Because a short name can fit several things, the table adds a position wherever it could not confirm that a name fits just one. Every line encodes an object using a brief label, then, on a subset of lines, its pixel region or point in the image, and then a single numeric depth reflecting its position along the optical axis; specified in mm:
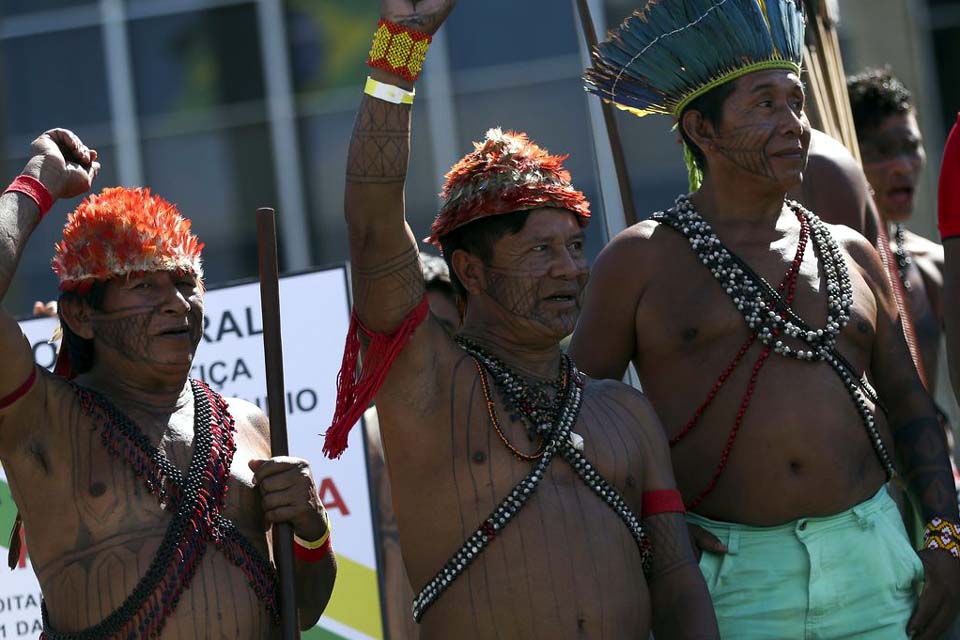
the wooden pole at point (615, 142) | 9891
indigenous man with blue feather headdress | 8523
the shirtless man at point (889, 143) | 13687
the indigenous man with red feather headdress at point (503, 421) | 7371
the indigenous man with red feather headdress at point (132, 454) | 7699
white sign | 11305
